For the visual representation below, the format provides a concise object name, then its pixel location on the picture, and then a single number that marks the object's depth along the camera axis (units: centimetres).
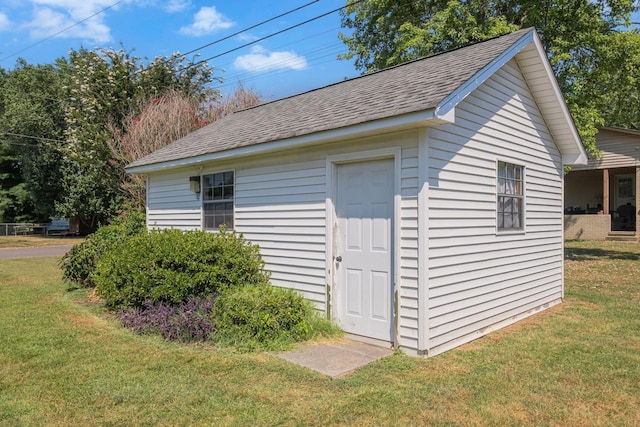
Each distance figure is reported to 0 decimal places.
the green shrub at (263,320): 558
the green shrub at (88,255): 942
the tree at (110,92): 1886
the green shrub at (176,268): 630
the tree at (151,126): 1650
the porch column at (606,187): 1920
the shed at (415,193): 531
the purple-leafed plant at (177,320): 582
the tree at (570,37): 1305
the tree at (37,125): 2697
